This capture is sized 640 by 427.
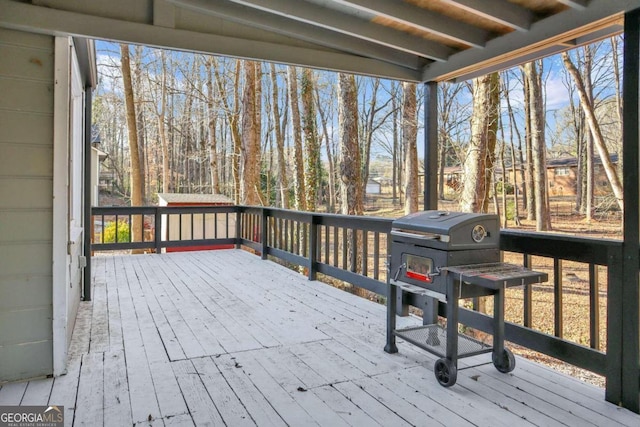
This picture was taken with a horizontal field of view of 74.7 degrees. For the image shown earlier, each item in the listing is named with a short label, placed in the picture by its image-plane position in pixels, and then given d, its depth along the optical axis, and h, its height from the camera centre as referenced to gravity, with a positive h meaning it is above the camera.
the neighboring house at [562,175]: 18.03 +1.66
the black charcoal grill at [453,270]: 2.48 -0.35
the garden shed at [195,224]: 8.24 -0.25
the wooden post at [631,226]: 2.18 -0.08
